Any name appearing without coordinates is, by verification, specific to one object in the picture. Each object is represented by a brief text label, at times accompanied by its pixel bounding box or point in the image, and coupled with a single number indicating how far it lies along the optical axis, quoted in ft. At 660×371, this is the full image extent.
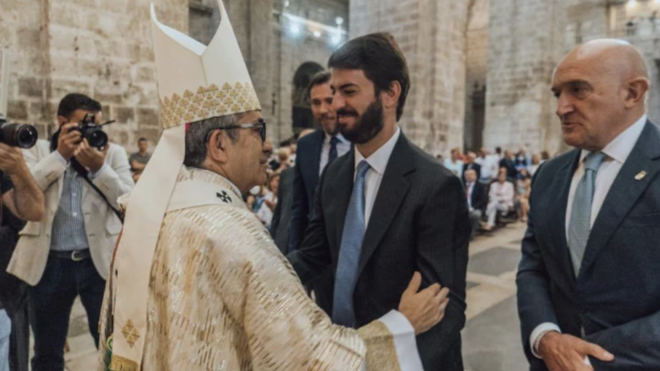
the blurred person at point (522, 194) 28.43
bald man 4.20
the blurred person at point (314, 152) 8.21
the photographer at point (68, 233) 7.32
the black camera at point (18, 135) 5.57
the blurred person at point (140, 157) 14.61
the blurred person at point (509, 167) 31.50
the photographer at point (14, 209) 6.45
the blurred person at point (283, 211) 9.59
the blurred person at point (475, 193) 24.40
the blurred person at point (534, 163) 33.86
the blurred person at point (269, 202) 16.70
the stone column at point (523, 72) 39.24
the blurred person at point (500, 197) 25.32
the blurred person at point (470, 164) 27.02
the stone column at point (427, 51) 27.22
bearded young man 4.48
